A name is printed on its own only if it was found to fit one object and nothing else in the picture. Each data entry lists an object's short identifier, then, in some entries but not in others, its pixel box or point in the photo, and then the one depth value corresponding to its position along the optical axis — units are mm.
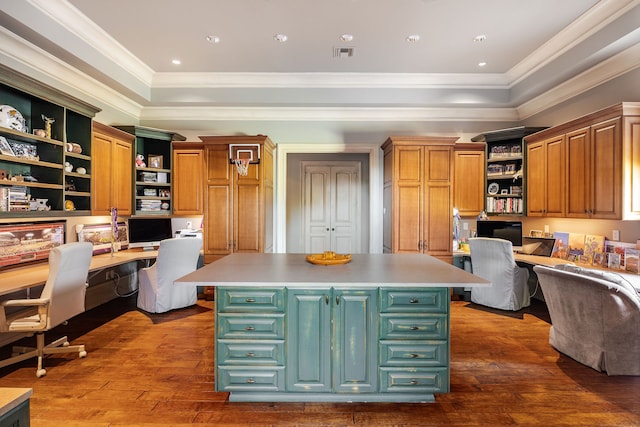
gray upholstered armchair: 2518
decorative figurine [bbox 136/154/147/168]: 4641
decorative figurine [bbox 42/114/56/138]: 3261
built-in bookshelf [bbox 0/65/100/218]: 2867
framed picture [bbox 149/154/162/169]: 4855
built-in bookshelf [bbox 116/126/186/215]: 4656
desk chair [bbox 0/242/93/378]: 2551
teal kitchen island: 2170
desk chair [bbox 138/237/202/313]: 3949
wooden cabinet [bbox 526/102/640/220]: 3014
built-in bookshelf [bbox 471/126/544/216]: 4539
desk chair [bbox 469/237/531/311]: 4059
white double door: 6598
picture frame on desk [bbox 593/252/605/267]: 3457
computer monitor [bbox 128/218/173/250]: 4624
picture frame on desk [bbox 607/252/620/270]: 3258
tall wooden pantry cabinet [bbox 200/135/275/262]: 4672
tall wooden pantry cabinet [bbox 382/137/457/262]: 4672
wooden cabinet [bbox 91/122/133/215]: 3914
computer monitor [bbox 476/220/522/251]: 4695
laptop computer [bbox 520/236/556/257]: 4176
